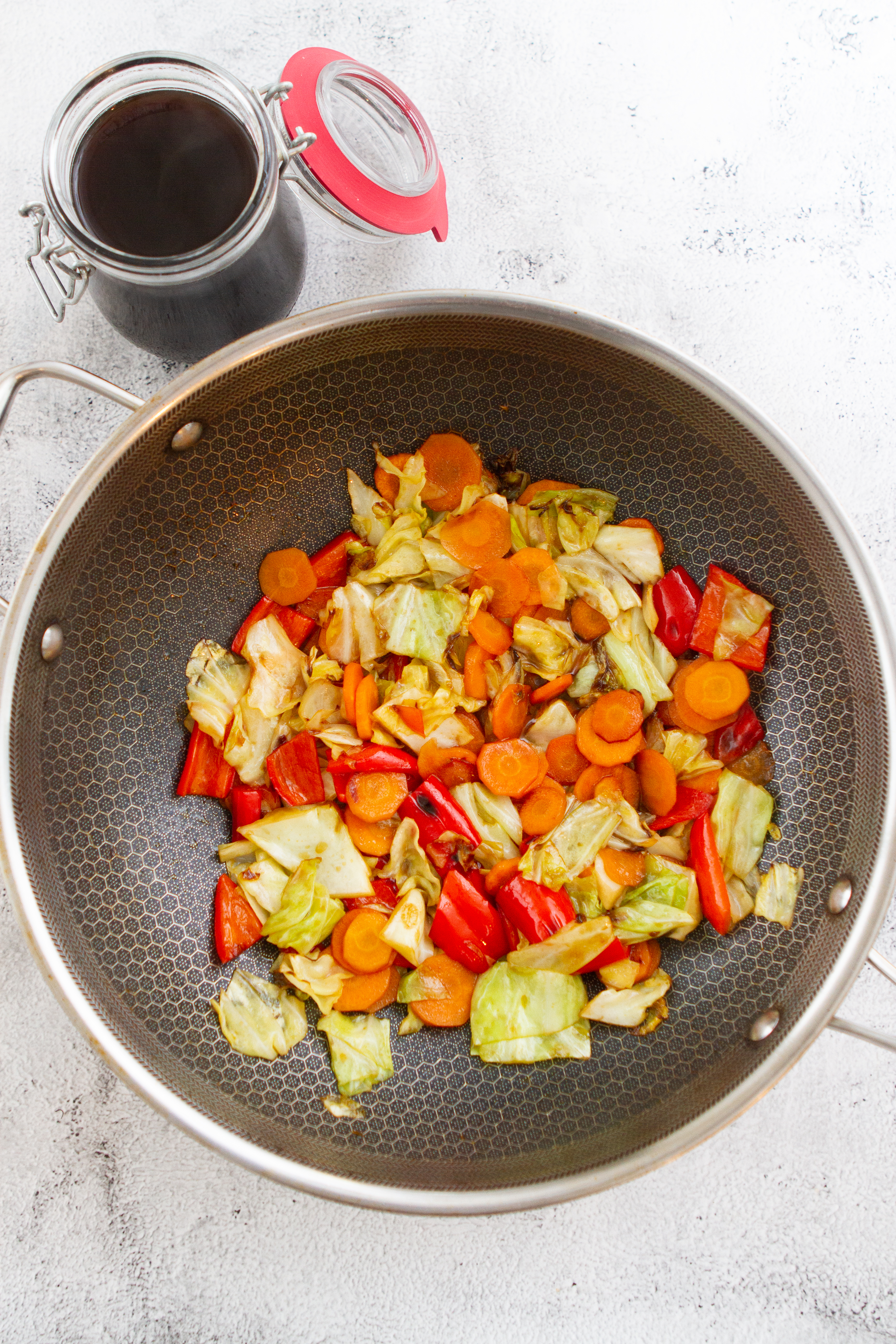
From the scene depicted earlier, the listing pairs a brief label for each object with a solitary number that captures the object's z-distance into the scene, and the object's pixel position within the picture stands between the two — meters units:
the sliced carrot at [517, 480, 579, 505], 0.81
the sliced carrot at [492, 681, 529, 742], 0.81
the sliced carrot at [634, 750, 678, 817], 0.81
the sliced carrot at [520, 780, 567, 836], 0.81
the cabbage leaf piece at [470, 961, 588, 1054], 0.79
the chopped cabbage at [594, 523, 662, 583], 0.81
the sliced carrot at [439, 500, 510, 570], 0.81
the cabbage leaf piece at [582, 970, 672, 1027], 0.79
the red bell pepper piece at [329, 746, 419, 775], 0.80
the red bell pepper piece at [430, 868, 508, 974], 0.79
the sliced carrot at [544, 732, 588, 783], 0.82
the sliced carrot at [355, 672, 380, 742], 0.80
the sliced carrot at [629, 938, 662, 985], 0.80
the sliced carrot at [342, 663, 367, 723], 0.80
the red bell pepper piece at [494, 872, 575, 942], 0.79
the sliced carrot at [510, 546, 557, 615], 0.81
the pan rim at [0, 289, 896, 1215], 0.75
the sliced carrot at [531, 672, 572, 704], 0.81
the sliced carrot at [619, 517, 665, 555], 0.81
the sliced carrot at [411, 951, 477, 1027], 0.80
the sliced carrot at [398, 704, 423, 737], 0.80
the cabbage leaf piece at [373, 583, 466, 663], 0.80
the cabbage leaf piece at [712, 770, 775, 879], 0.80
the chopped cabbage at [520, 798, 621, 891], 0.80
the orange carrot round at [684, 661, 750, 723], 0.80
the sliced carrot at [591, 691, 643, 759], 0.80
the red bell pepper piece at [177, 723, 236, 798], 0.80
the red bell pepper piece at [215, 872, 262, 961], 0.80
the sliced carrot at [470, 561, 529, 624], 0.81
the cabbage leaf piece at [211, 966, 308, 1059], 0.79
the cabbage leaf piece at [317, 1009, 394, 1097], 0.79
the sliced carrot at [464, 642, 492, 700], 0.81
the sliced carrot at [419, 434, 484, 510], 0.81
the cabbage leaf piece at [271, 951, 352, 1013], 0.79
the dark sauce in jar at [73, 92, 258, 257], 0.75
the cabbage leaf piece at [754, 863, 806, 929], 0.80
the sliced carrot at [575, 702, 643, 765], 0.81
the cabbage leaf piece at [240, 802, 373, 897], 0.80
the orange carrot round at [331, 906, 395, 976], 0.79
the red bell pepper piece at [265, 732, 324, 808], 0.81
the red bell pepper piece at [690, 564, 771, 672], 0.80
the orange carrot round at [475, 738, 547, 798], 0.81
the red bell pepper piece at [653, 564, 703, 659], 0.81
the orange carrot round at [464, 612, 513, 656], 0.81
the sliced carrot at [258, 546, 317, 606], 0.81
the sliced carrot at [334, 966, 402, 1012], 0.80
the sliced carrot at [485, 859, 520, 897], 0.81
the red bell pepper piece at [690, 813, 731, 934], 0.80
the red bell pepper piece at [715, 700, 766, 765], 0.81
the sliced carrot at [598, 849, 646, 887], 0.80
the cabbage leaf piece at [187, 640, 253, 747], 0.80
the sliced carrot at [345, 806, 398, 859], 0.81
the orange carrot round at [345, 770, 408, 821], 0.80
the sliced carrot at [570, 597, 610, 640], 0.81
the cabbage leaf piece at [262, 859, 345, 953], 0.79
